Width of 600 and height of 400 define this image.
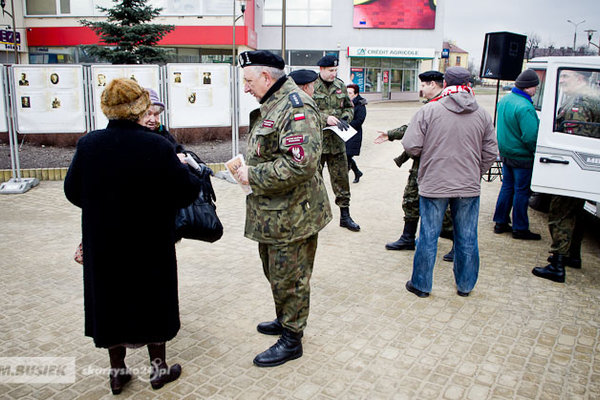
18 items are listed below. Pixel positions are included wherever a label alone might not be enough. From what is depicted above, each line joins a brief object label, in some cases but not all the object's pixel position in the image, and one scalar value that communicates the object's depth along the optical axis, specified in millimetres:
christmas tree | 16250
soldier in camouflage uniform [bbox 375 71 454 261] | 5305
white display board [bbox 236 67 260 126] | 9768
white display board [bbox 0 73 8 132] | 8461
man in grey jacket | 4250
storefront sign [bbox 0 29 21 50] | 27766
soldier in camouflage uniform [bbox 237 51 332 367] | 3074
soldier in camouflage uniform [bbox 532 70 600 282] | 4906
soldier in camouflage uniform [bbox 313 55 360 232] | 6359
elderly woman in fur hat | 2738
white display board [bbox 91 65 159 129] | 9047
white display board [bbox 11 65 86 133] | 8688
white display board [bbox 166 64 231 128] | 9266
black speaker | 9970
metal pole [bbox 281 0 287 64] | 16622
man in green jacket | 5727
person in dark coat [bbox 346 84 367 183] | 8820
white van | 4746
